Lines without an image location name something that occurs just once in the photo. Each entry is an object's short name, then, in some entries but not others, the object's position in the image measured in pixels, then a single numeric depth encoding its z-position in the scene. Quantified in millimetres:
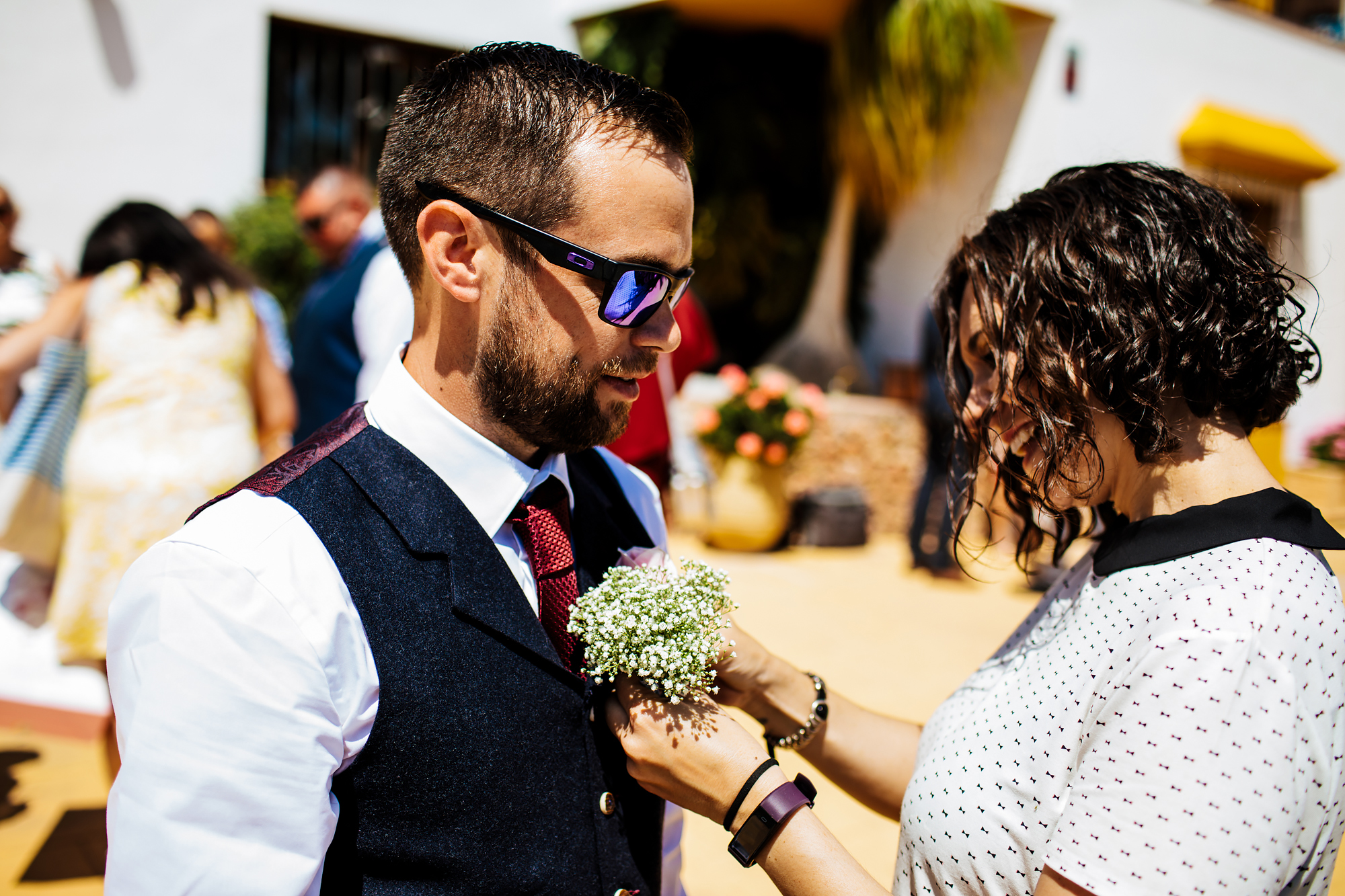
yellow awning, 9172
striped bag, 3123
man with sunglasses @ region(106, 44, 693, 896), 1066
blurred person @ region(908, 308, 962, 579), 6363
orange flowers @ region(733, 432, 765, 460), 7199
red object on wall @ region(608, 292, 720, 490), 3686
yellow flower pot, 7387
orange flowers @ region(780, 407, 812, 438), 7266
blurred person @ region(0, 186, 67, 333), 3945
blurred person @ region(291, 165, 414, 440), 3189
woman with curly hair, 1100
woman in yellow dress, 3086
